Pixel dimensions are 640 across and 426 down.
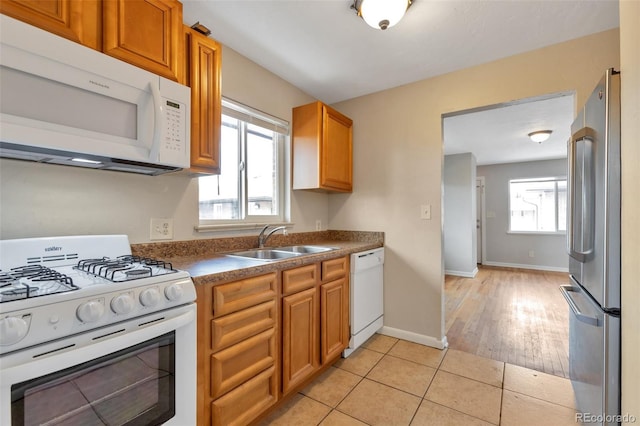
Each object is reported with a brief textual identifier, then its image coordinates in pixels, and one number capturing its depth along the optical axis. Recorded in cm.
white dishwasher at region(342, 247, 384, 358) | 223
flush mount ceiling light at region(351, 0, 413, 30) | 150
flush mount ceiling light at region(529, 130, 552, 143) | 373
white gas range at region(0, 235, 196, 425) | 73
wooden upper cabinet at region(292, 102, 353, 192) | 245
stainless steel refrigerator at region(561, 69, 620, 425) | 106
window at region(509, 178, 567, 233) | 575
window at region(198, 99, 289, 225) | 204
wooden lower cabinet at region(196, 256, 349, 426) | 124
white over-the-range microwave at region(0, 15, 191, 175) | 92
